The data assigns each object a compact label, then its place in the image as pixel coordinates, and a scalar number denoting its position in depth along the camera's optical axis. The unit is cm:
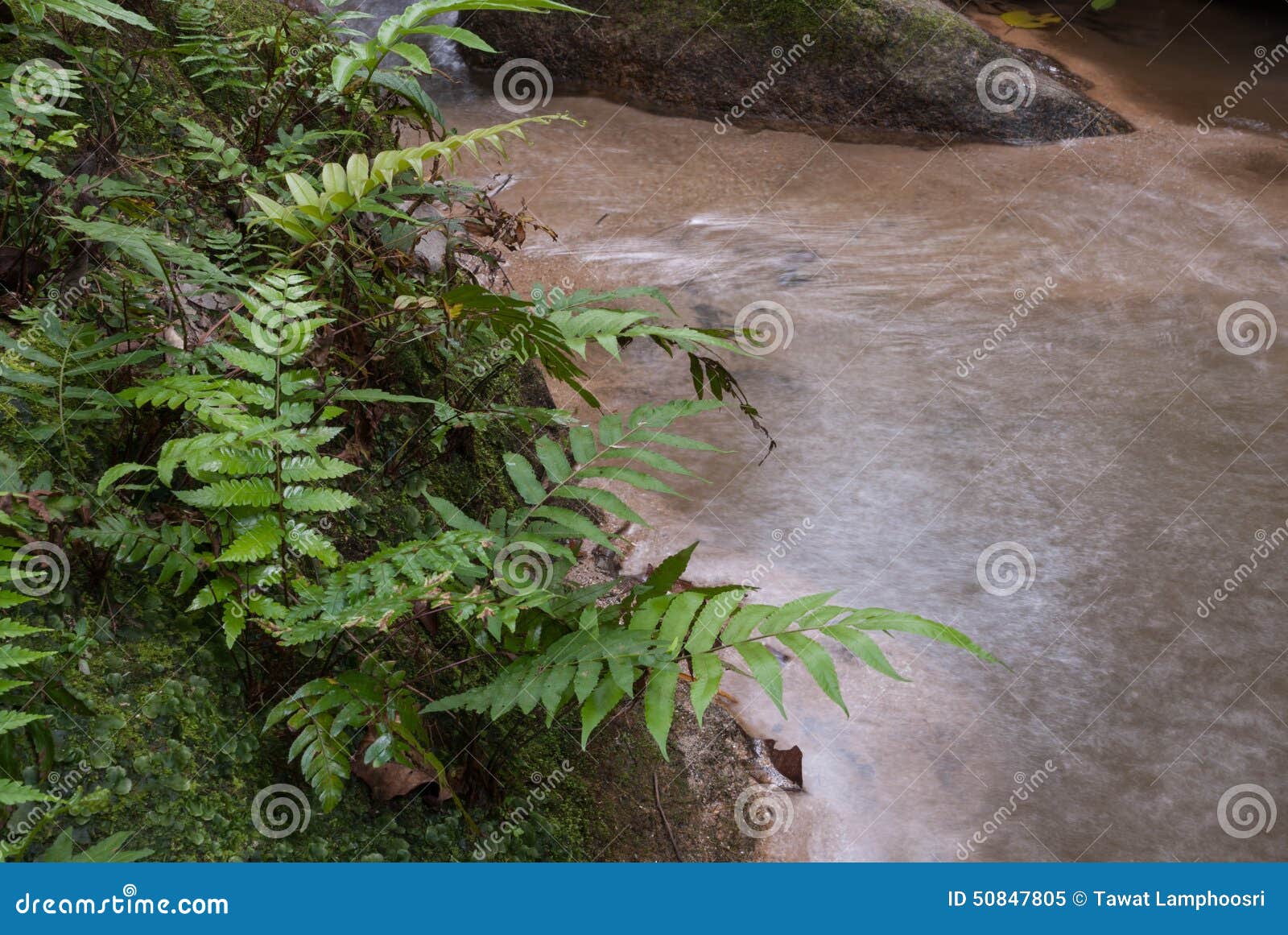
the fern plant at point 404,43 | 284
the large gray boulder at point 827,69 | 827
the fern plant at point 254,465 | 229
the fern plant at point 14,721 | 184
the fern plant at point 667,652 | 232
